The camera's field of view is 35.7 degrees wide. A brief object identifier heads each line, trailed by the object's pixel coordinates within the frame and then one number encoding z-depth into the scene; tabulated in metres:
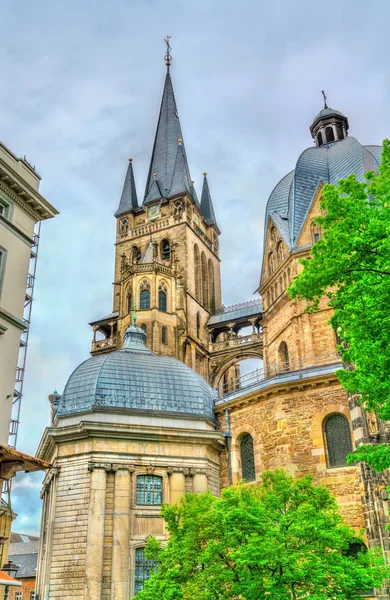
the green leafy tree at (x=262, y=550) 15.50
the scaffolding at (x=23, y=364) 26.27
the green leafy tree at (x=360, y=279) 13.16
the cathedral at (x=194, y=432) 25.17
